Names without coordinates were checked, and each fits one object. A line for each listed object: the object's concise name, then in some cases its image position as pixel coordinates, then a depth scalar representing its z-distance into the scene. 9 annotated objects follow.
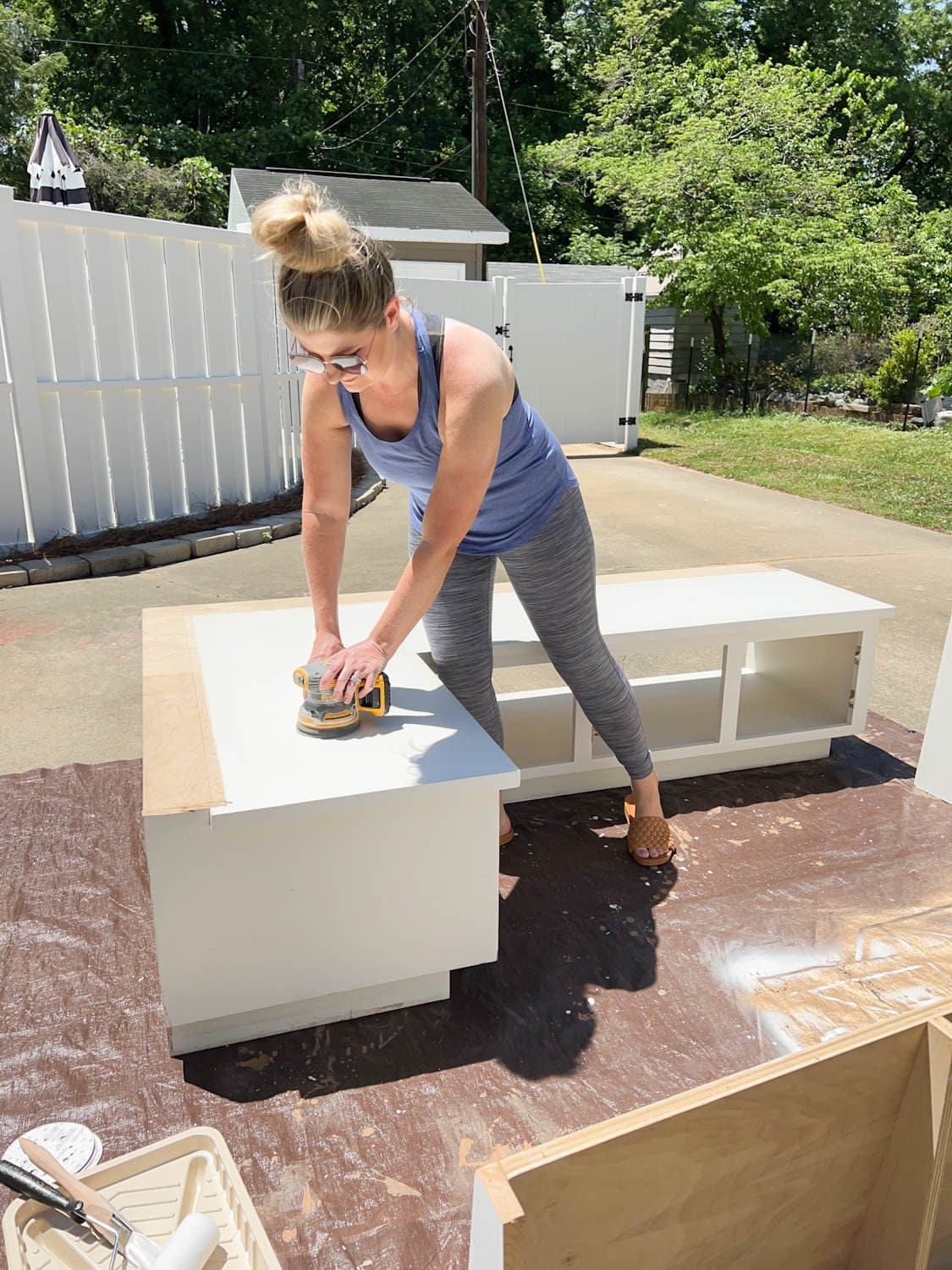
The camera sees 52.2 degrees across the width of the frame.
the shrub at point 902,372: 13.30
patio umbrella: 6.55
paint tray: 1.38
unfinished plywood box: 0.96
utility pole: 14.27
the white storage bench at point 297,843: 1.76
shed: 12.67
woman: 1.67
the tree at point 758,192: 15.16
